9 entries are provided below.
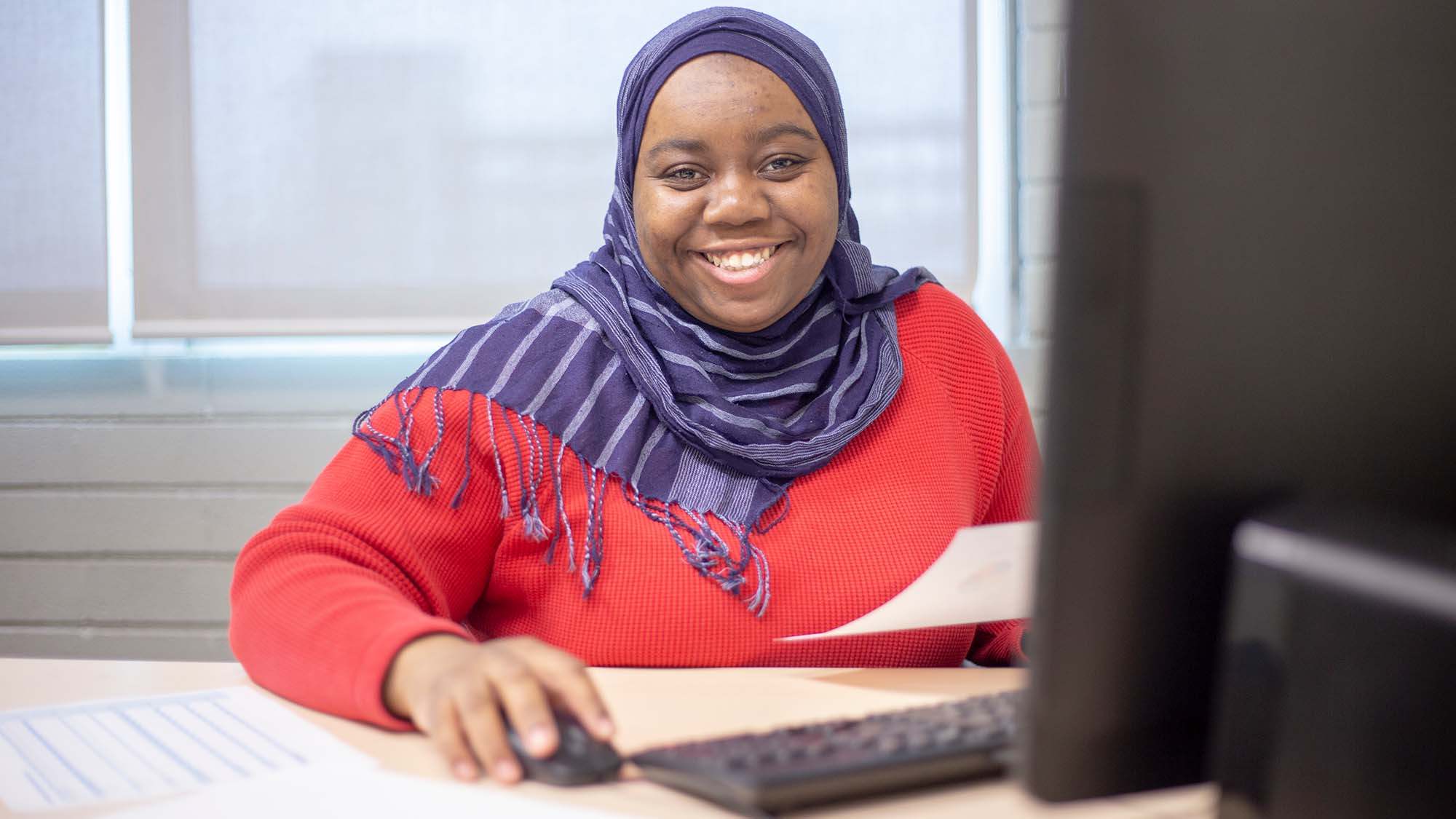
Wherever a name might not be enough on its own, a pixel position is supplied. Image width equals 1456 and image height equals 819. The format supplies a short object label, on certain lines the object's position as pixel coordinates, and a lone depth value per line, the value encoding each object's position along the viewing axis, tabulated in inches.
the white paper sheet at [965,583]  36.0
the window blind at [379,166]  93.6
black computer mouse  26.7
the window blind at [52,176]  95.7
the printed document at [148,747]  27.6
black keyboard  24.0
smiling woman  48.6
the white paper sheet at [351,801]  25.6
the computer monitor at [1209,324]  16.4
